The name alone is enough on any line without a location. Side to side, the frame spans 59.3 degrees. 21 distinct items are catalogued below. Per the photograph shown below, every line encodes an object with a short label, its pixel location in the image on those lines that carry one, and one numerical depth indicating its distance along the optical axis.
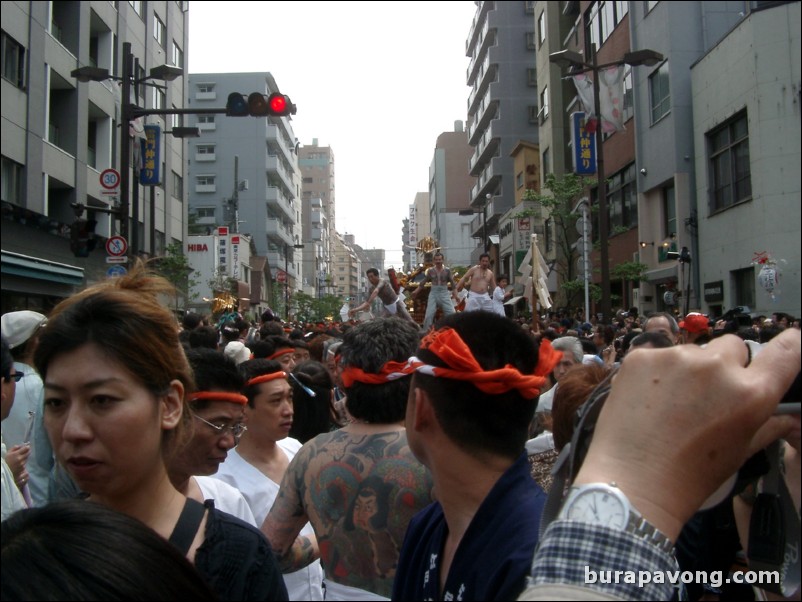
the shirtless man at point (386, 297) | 13.34
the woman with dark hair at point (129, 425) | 1.94
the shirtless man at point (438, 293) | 13.78
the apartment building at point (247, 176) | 57.00
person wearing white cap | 3.78
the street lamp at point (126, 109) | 12.52
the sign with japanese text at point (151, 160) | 15.80
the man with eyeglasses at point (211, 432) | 2.77
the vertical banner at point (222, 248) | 41.72
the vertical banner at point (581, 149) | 21.38
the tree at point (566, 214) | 24.41
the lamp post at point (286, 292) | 59.12
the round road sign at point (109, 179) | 13.52
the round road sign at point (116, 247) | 12.56
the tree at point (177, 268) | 20.09
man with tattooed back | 2.87
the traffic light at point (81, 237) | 12.45
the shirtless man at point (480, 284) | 13.73
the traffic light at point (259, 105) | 10.60
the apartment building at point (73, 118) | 10.37
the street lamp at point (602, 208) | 12.23
